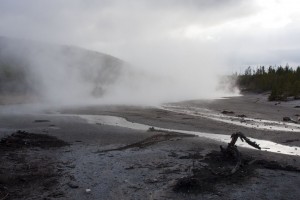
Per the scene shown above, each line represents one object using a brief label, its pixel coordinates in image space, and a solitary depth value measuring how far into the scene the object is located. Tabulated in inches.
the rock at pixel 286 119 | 586.0
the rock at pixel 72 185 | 237.5
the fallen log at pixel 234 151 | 280.5
